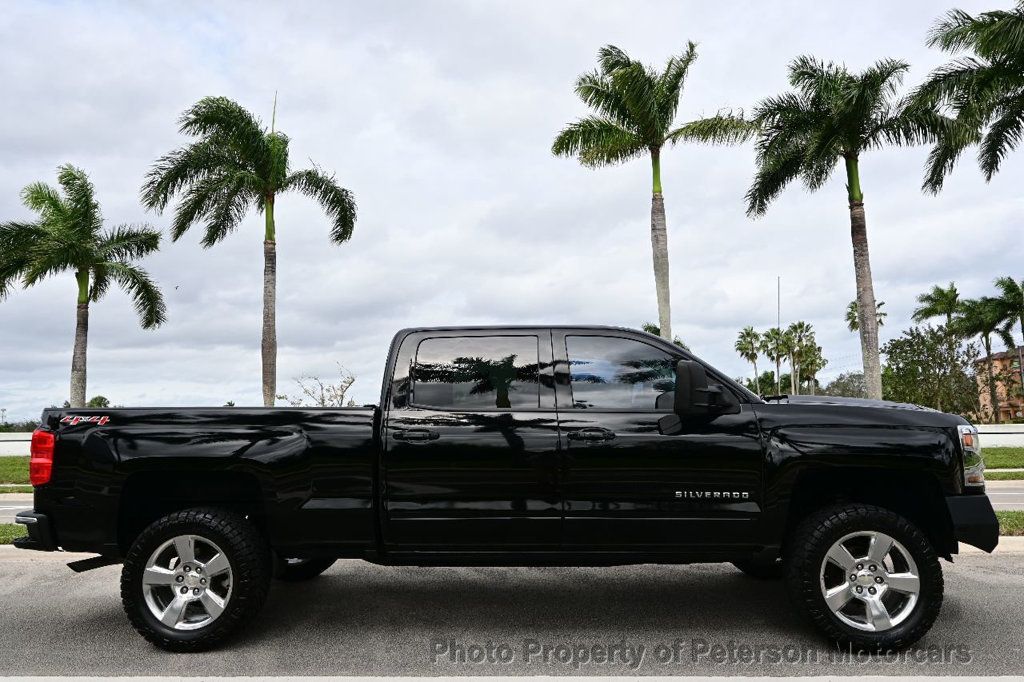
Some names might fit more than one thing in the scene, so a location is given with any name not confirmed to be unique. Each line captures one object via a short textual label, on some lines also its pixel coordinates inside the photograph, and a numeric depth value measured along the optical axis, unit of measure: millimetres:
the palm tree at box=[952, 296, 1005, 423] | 55094
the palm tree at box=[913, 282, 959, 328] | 57594
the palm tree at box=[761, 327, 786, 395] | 83875
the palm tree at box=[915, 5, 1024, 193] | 22734
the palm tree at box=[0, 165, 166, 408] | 30859
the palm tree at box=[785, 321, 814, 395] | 86938
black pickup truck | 4656
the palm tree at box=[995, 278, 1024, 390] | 54969
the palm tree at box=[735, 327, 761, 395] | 92500
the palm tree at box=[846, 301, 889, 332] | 77250
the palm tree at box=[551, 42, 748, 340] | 23969
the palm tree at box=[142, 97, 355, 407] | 24719
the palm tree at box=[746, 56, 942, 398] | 23797
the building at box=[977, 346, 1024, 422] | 58412
